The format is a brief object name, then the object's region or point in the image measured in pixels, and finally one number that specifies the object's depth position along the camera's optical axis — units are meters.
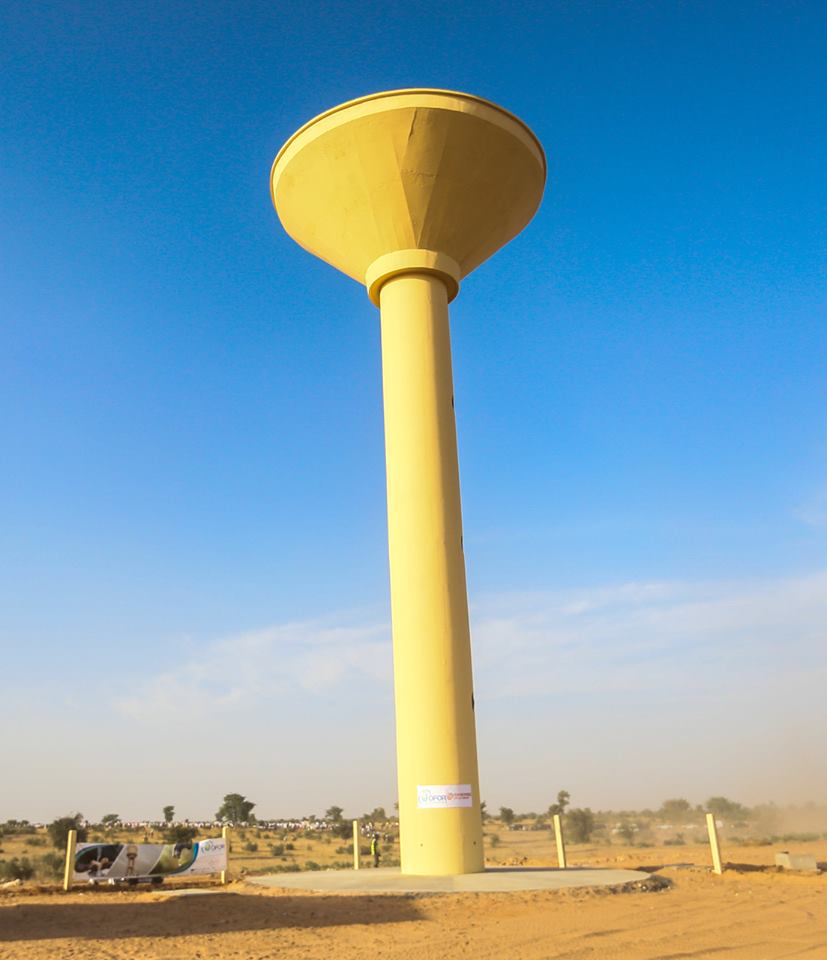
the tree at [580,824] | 38.19
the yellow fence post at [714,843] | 17.45
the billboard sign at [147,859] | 17.66
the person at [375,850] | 21.16
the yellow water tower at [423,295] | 15.41
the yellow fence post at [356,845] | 19.06
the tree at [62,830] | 32.13
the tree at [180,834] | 30.68
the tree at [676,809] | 50.62
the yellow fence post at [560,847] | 18.70
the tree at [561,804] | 46.28
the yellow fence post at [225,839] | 18.06
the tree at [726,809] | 46.76
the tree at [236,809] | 52.69
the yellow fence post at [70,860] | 17.27
